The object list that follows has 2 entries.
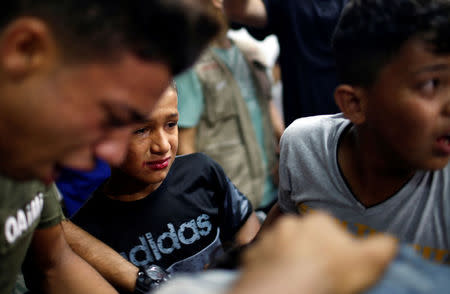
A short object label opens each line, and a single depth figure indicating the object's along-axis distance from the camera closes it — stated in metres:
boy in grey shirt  1.10
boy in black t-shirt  1.64
